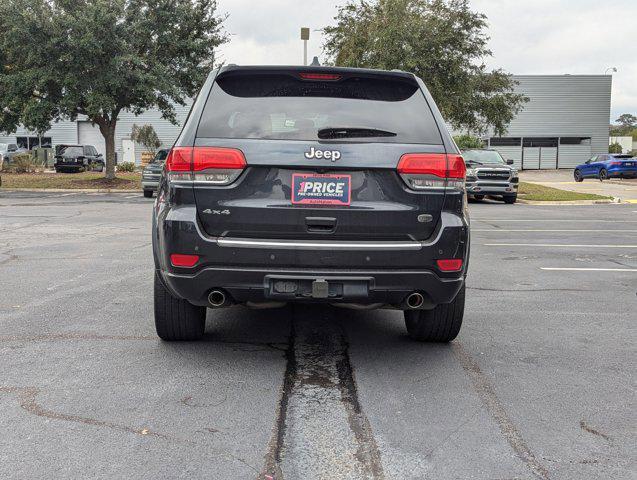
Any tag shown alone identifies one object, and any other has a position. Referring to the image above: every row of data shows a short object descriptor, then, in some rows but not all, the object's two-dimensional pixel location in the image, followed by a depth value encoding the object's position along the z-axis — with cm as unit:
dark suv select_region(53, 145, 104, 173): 3875
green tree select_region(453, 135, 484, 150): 4314
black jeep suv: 407
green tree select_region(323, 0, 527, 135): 2612
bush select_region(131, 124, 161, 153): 4931
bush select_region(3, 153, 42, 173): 3711
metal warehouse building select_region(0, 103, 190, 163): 5247
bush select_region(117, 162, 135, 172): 4203
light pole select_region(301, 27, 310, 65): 2383
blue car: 3581
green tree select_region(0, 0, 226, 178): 2453
